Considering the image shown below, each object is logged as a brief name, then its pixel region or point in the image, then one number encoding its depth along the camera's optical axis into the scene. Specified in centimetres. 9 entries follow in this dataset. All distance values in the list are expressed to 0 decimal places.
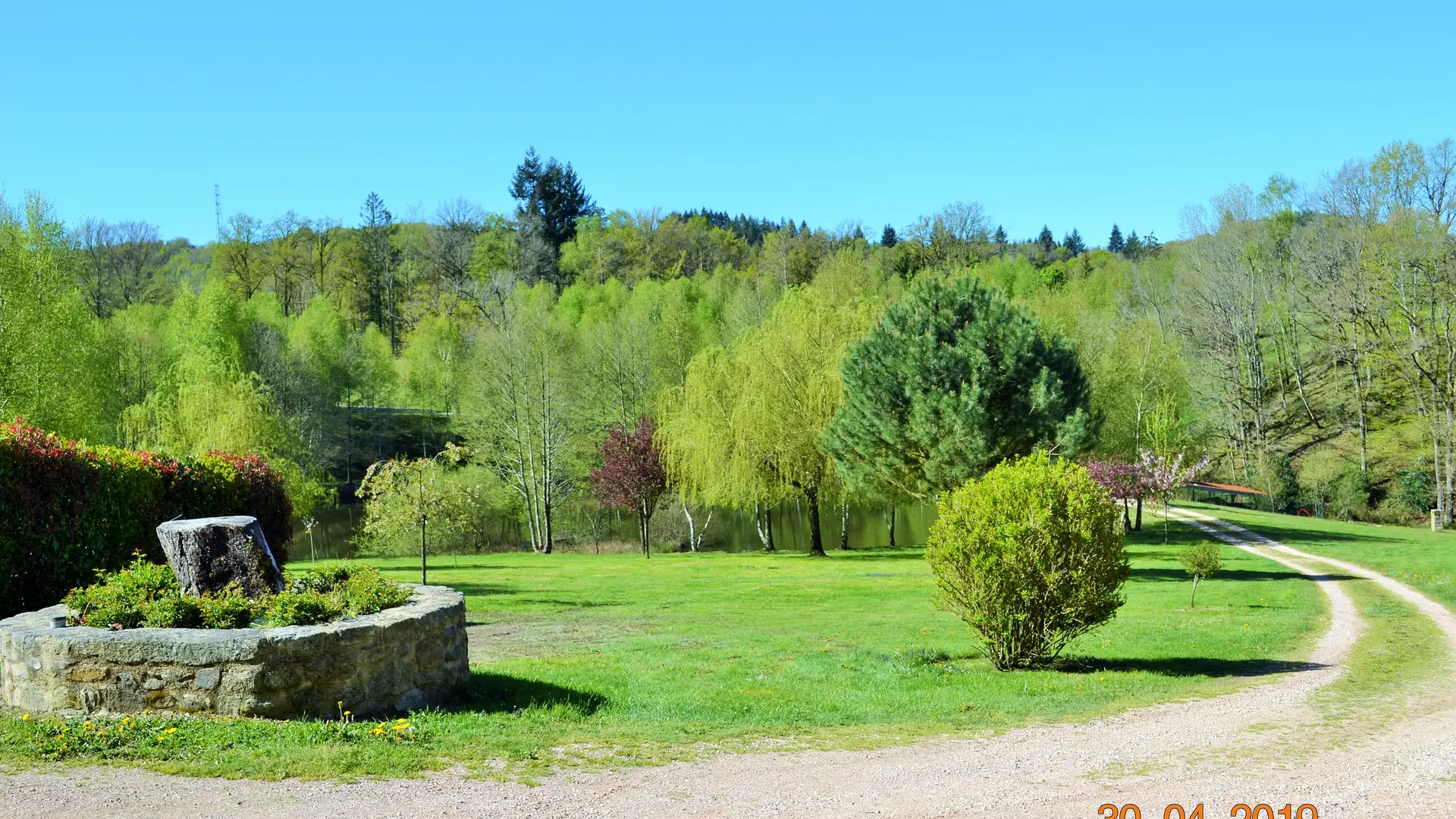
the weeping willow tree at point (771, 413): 3300
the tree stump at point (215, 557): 970
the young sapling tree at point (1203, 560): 1909
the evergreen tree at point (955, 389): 2516
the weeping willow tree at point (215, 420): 3131
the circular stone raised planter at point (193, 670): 812
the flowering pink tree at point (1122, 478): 3072
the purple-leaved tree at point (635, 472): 3934
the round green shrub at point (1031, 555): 1130
